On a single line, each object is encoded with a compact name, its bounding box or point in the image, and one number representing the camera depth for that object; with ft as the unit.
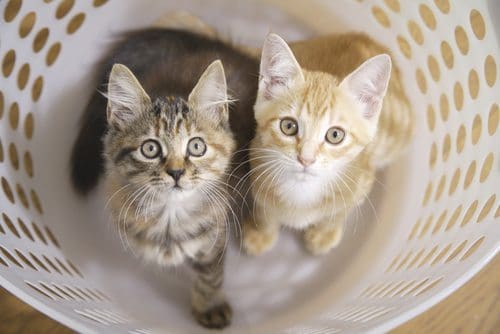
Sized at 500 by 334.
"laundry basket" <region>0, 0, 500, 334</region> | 1.61
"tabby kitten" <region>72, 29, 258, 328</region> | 1.50
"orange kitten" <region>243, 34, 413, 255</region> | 1.51
